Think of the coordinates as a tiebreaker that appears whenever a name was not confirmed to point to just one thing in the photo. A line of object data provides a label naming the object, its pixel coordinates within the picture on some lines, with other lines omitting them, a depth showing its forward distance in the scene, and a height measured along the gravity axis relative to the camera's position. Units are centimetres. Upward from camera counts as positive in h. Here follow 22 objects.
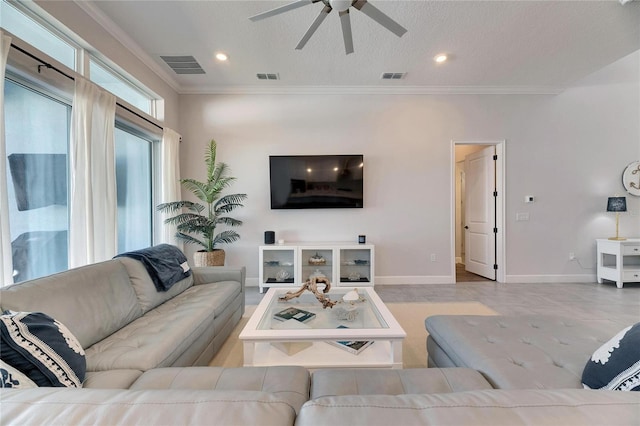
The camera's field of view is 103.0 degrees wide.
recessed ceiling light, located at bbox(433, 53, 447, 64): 306 +189
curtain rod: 171 +112
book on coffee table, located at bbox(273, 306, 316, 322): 188 -78
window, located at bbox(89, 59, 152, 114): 259 +146
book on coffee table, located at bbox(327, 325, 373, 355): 168 -89
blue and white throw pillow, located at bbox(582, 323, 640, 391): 84 -55
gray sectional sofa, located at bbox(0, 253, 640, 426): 54 -69
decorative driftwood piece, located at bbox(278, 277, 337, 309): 203 -65
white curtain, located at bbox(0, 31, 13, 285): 150 +4
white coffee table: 157 -80
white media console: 369 -76
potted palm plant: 334 -5
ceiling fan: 183 +149
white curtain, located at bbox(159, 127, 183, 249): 343 +50
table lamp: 369 +9
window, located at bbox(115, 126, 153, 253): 290 +30
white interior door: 412 -2
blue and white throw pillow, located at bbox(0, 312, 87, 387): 90 -51
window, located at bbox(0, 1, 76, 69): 182 +142
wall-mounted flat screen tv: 386 +51
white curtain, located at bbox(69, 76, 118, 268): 210 +33
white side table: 357 -76
